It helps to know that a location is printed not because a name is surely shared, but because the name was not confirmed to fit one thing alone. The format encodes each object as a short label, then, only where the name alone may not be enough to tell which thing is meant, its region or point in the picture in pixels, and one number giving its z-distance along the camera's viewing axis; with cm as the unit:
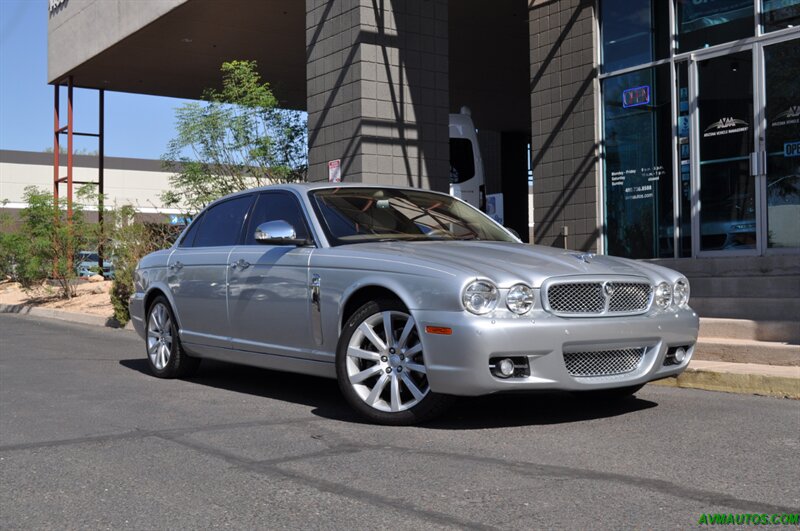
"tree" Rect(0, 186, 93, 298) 1989
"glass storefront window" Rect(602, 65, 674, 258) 1206
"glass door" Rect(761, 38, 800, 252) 1053
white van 1733
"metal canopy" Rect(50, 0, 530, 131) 1912
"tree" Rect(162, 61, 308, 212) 1566
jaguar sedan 532
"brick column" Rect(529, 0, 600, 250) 1276
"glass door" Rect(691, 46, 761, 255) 1100
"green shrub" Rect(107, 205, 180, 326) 1517
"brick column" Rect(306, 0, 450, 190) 1380
